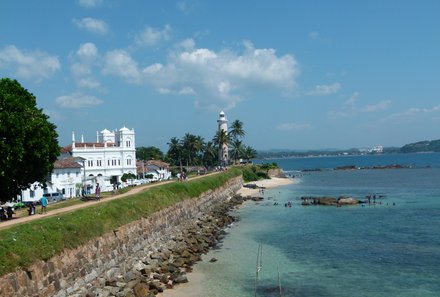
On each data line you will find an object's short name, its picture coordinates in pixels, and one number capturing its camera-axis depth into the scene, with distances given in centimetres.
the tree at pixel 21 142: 3164
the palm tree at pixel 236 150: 13450
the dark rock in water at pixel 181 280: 2806
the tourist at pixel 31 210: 3216
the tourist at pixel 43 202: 3169
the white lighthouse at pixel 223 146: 12812
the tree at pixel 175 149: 12506
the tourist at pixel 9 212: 3175
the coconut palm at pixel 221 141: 12300
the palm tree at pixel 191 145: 12031
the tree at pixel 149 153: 15120
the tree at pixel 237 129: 13075
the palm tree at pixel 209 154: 12712
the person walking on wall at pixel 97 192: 4149
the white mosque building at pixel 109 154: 8338
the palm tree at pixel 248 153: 14215
